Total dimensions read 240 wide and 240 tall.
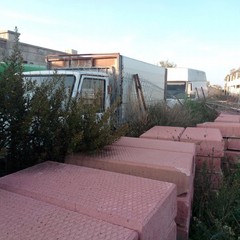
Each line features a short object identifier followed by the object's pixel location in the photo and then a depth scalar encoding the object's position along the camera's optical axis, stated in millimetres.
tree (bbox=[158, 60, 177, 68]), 48469
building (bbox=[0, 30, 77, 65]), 18997
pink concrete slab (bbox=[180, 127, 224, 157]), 3678
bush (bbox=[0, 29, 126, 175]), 2688
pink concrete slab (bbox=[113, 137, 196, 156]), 3270
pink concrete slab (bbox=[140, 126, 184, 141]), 4145
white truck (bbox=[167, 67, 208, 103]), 17480
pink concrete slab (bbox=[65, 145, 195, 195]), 2406
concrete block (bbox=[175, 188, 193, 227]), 2311
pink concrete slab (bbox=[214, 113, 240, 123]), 6310
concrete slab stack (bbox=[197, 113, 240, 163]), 4613
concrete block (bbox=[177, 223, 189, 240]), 2324
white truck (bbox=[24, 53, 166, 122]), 5551
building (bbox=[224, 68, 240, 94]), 57722
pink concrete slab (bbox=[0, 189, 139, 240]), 1415
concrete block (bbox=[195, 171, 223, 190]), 3342
